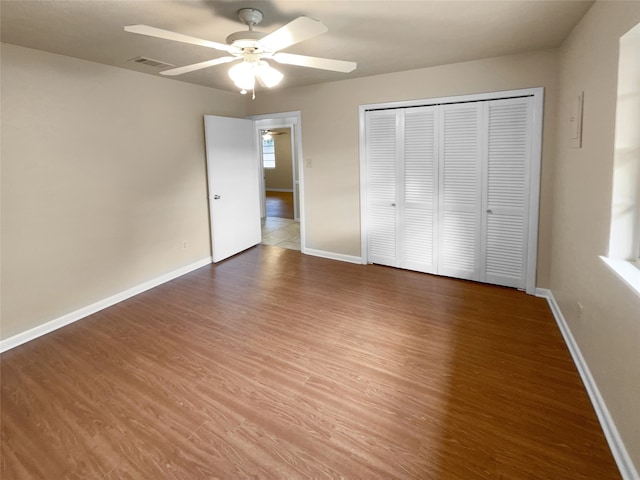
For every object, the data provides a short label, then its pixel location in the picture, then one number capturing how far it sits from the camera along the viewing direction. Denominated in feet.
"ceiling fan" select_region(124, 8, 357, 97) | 6.26
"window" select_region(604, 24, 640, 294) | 6.02
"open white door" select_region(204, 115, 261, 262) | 15.84
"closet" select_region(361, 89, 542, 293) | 11.91
